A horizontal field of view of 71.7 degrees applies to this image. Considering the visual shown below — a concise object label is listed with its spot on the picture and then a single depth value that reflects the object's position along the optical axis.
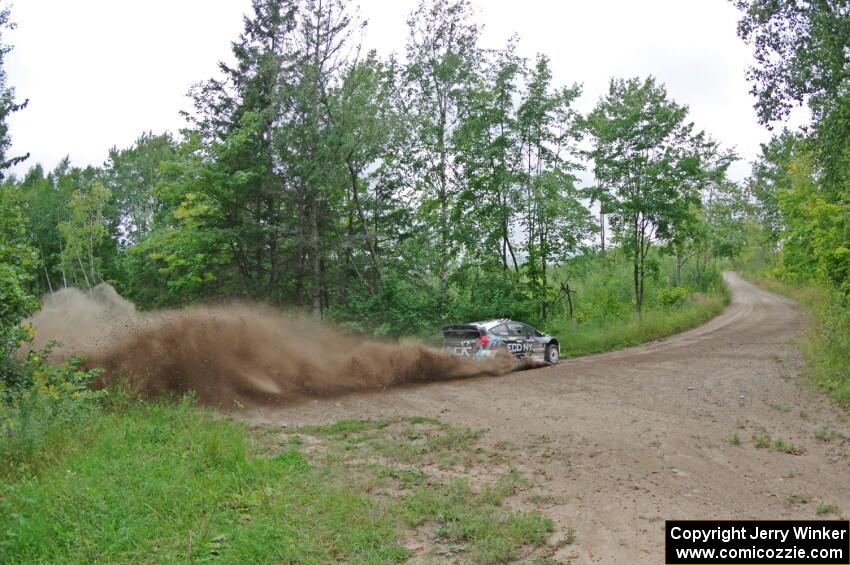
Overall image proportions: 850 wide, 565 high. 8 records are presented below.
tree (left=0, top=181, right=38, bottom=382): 9.48
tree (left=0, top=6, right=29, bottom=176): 16.83
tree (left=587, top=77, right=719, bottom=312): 27.48
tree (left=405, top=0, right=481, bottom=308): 25.95
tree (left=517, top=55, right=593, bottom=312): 25.66
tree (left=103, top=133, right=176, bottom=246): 57.06
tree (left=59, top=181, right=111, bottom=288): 53.22
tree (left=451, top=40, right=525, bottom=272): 26.02
